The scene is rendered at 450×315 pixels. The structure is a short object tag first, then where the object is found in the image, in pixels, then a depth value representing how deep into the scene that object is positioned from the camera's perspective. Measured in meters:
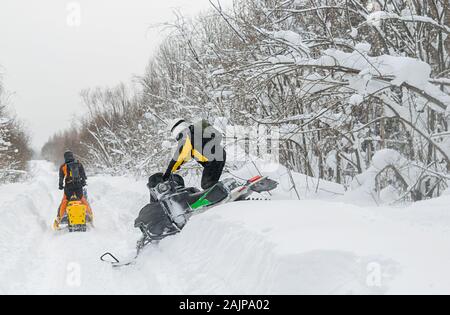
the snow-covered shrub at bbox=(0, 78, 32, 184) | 23.25
